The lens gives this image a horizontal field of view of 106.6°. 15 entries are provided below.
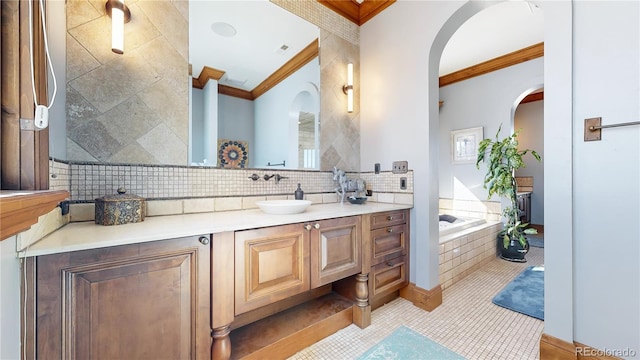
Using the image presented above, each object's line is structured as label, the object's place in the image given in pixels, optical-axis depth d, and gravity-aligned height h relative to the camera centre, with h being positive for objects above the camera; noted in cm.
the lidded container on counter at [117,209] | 112 -14
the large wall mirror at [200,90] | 130 +62
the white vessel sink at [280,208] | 145 -18
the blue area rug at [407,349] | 139 -103
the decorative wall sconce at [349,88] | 236 +91
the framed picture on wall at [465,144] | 370 +56
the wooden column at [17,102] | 71 +24
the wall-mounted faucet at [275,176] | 189 +2
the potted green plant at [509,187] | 291 -10
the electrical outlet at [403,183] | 209 -3
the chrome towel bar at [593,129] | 124 +26
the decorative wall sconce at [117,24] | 128 +84
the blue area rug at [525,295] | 187 -102
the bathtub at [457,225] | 268 -58
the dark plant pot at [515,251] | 295 -91
